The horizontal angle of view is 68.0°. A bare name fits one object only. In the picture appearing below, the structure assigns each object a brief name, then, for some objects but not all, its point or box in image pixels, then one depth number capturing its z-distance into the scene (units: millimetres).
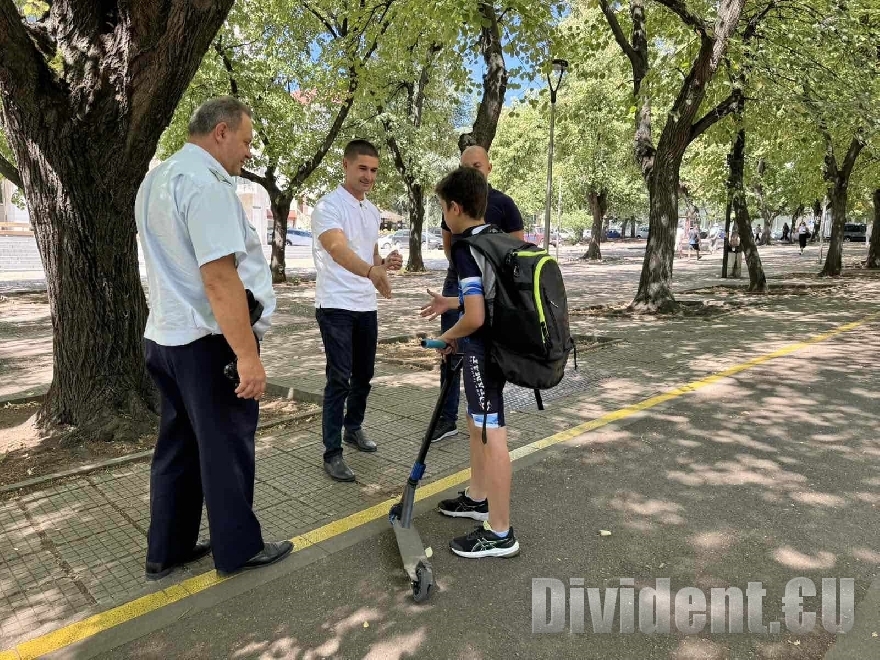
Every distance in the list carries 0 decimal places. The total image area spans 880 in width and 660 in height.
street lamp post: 13937
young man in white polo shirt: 4039
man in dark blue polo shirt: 4336
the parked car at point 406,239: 44450
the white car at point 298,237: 41894
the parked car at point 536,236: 48281
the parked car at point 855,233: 50562
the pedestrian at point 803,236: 32391
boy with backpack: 2957
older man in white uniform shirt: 2625
